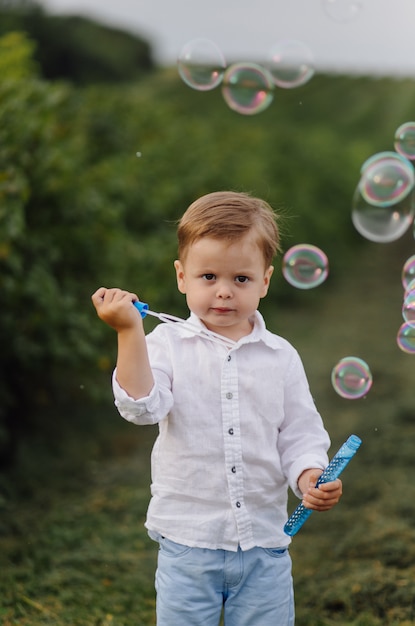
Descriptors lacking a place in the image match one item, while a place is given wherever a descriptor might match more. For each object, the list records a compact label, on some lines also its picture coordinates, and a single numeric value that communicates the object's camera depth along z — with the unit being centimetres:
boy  229
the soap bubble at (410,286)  331
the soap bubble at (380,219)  406
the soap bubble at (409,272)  367
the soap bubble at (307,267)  354
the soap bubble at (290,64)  432
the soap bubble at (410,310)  318
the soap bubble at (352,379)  323
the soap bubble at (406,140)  397
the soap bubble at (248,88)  412
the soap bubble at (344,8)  454
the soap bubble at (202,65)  393
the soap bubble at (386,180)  390
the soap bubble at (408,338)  330
